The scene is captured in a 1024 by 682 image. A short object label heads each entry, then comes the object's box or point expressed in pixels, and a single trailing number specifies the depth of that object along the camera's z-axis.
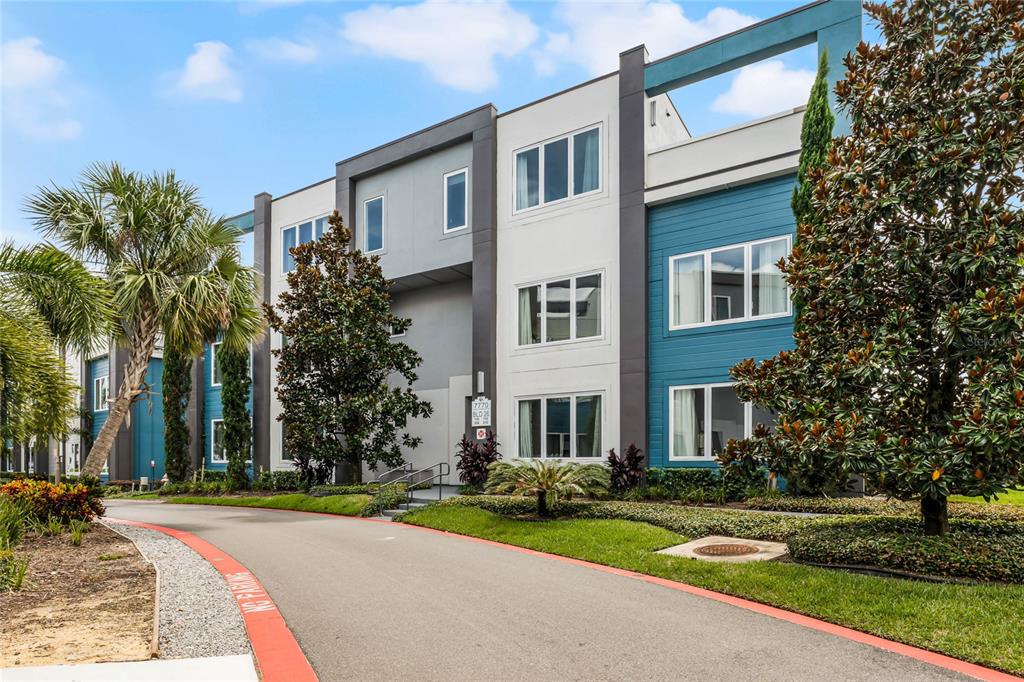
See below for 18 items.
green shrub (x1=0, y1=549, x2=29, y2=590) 8.26
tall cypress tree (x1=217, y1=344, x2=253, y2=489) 26.11
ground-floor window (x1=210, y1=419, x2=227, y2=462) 29.06
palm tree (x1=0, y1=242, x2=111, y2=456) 11.02
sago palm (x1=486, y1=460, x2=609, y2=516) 13.21
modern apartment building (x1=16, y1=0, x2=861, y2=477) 16.28
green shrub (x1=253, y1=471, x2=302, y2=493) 23.80
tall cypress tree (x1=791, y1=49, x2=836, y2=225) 14.58
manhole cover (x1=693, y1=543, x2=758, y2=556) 10.16
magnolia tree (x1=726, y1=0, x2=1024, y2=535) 8.14
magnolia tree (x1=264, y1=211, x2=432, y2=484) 19.41
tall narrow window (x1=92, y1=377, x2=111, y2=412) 37.62
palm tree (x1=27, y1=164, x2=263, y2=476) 15.79
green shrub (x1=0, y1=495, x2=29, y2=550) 10.16
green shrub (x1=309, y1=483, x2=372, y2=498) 19.30
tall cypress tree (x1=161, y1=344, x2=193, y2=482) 28.48
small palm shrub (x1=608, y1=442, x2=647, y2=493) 16.89
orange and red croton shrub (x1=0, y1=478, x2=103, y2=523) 13.02
